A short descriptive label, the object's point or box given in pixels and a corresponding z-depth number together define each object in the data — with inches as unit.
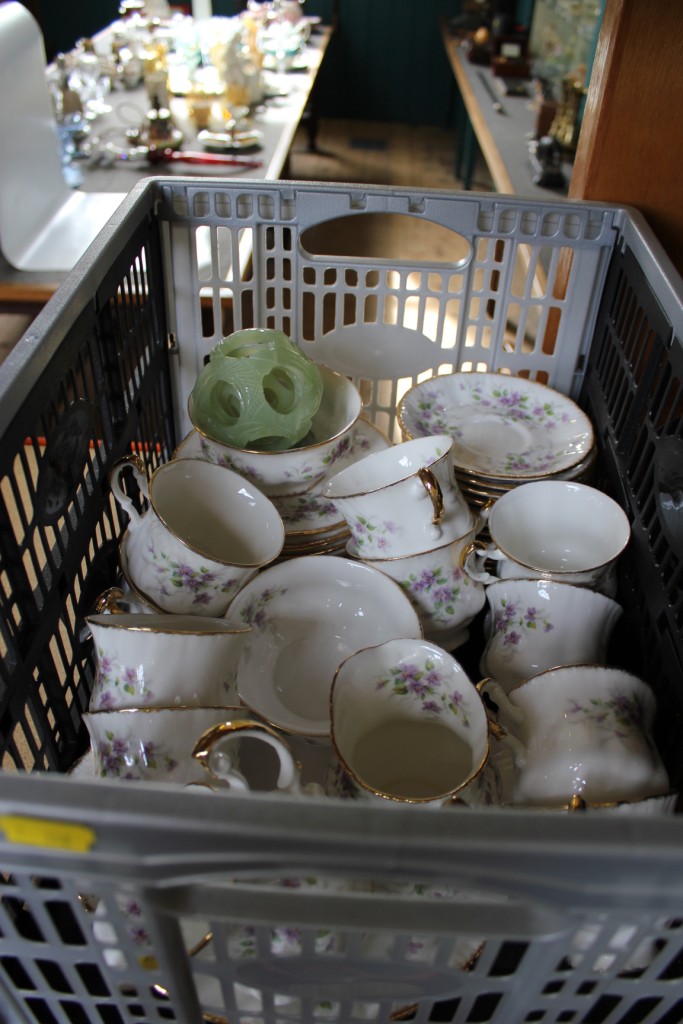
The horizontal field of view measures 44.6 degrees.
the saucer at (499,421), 41.5
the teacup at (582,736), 26.1
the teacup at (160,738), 25.3
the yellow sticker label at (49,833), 13.8
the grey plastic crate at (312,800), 13.7
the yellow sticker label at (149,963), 21.3
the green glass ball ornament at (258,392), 37.1
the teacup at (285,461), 36.0
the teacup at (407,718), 29.5
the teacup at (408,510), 31.5
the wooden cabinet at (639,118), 37.9
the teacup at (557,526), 35.7
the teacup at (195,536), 31.5
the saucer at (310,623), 33.5
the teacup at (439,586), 33.1
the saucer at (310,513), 37.6
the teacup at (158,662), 26.5
